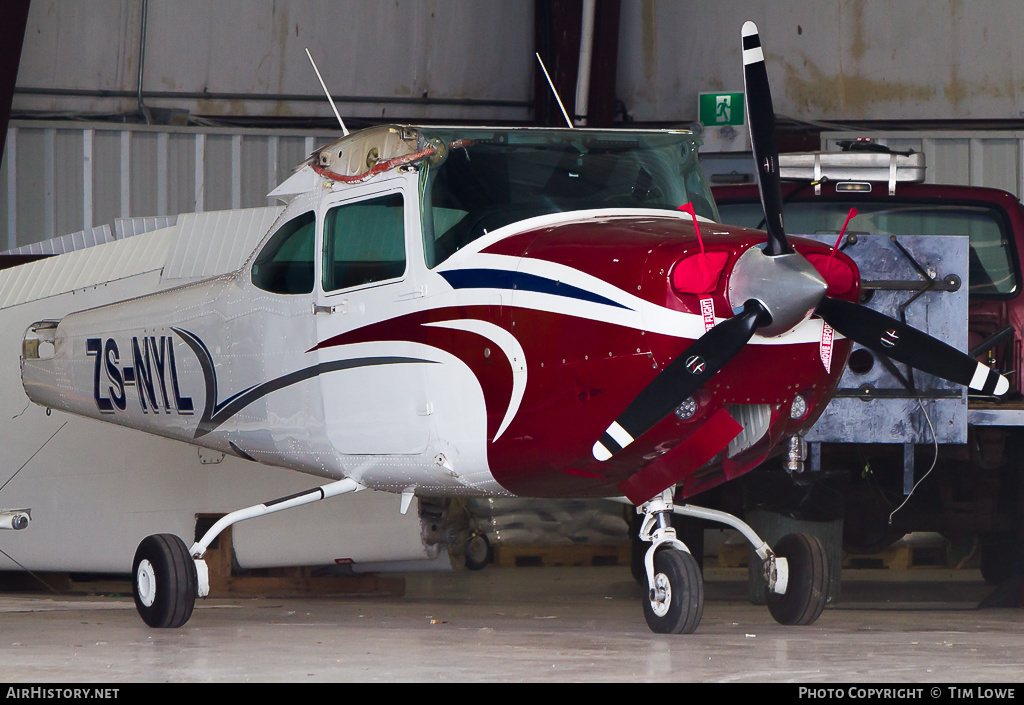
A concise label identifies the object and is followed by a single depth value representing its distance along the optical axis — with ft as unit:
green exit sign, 95.04
